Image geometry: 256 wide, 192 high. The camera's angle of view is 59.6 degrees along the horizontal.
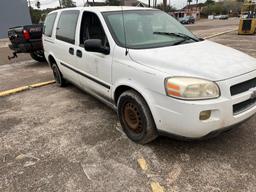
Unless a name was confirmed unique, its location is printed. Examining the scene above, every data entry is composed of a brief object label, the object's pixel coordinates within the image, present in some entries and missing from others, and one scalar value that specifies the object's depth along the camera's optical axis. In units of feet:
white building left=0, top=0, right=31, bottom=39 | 71.82
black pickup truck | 24.45
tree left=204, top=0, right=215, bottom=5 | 344.96
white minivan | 7.38
